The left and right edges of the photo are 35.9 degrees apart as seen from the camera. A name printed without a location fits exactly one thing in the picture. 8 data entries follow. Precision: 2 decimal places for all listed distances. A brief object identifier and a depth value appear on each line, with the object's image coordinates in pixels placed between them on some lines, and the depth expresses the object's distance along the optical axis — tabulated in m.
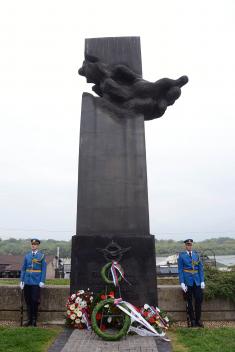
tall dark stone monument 6.87
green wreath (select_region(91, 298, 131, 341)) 5.51
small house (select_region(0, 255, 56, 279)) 24.50
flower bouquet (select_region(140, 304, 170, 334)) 6.06
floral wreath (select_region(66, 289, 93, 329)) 6.26
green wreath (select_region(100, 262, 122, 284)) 6.48
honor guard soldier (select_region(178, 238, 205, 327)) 6.97
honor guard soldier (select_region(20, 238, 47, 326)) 7.02
